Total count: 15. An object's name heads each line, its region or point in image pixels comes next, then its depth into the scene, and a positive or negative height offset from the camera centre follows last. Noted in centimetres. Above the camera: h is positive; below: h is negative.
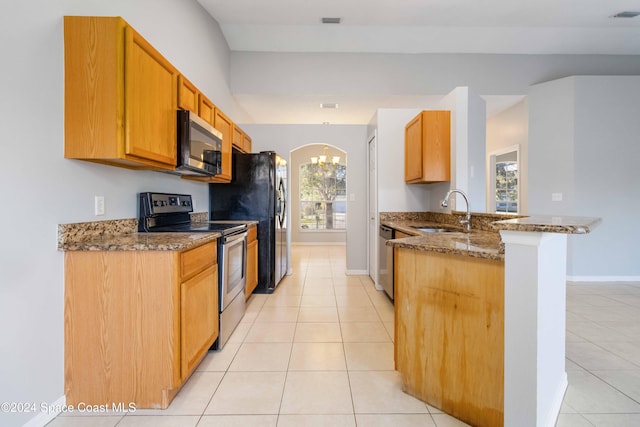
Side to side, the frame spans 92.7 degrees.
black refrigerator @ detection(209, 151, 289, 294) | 374 +12
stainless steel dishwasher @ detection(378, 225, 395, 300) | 326 -60
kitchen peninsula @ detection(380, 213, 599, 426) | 127 -55
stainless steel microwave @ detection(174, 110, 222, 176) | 220 +50
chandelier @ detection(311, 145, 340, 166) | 711 +117
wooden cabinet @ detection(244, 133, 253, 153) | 429 +94
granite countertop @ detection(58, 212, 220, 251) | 158 -17
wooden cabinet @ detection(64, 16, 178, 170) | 157 +63
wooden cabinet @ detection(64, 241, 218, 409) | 159 -62
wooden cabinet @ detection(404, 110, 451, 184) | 330 +68
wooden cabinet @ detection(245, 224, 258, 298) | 330 -59
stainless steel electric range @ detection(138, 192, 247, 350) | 227 -23
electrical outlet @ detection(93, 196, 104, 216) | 181 +3
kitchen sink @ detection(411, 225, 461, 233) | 307 -21
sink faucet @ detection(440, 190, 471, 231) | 261 -12
